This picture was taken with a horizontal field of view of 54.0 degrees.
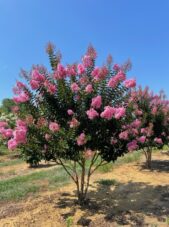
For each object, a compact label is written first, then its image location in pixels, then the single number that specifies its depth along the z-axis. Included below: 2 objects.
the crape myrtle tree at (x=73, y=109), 3.12
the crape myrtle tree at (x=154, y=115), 6.10
